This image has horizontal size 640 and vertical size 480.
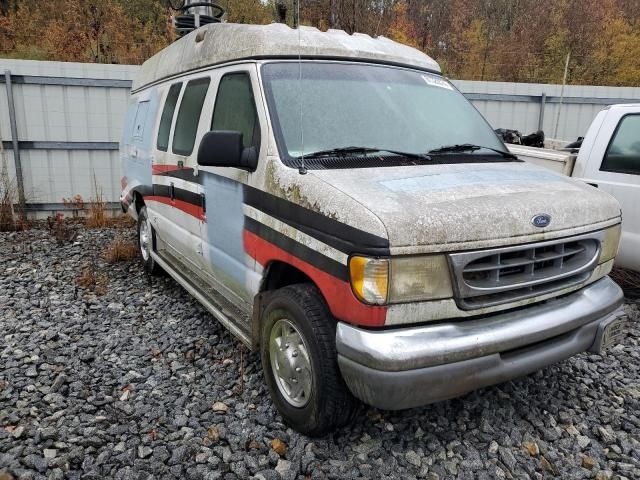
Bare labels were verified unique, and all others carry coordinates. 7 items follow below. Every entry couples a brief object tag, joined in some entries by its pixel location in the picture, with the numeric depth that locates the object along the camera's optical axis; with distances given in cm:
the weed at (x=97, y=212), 850
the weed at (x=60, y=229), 762
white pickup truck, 492
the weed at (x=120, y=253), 668
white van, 250
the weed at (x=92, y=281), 564
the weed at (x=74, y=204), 873
